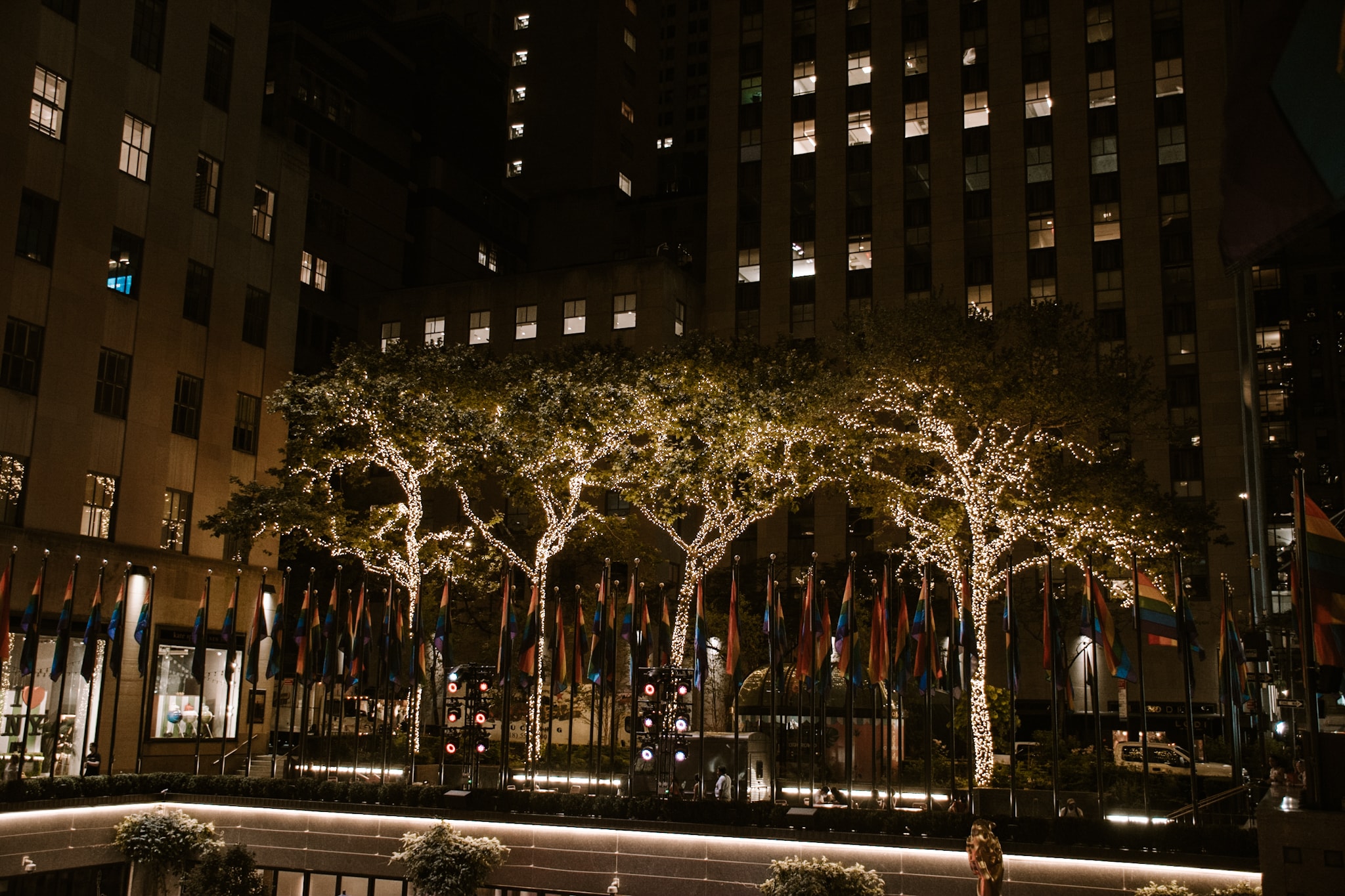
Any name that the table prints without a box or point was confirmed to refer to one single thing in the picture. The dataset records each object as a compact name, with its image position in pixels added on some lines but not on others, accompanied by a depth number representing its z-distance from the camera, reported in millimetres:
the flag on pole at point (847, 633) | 28734
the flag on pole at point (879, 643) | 28469
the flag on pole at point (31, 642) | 31031
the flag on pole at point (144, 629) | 31438
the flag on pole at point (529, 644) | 32062
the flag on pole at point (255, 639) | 33469
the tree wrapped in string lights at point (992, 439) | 38062
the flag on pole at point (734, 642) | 28859
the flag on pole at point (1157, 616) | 28531
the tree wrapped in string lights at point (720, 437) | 39469
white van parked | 40906
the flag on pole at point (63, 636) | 31391
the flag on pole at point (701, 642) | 28906
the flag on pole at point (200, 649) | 33250
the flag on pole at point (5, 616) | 30953
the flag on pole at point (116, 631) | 31906
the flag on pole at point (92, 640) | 31109
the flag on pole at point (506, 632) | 31609
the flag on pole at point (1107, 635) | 26875
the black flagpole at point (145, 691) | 29911
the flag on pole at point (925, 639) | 27656
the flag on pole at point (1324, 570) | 18531
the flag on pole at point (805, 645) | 29297
